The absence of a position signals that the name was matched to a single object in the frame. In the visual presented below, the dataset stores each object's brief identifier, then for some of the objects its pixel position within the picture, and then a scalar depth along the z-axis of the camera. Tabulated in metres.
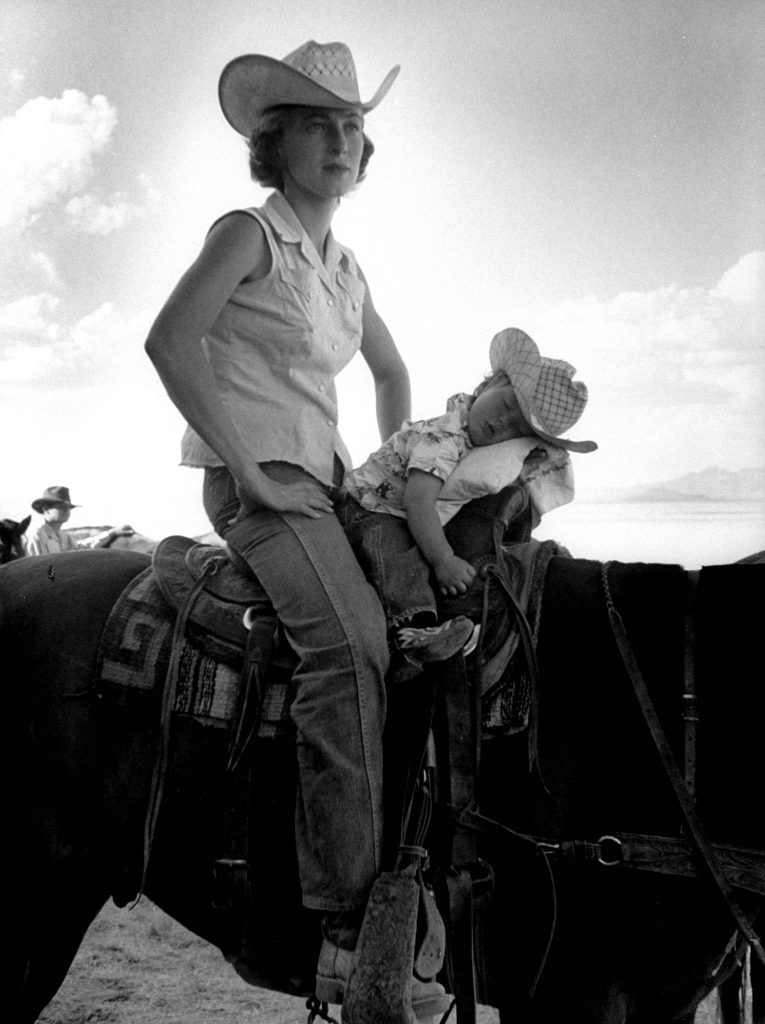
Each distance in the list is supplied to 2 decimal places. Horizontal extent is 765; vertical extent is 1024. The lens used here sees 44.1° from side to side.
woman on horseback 2.34
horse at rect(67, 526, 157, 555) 8.86
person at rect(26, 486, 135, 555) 9.21
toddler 2.50
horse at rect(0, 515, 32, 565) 8.53
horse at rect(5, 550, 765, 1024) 2.27
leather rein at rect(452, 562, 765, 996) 2.18
